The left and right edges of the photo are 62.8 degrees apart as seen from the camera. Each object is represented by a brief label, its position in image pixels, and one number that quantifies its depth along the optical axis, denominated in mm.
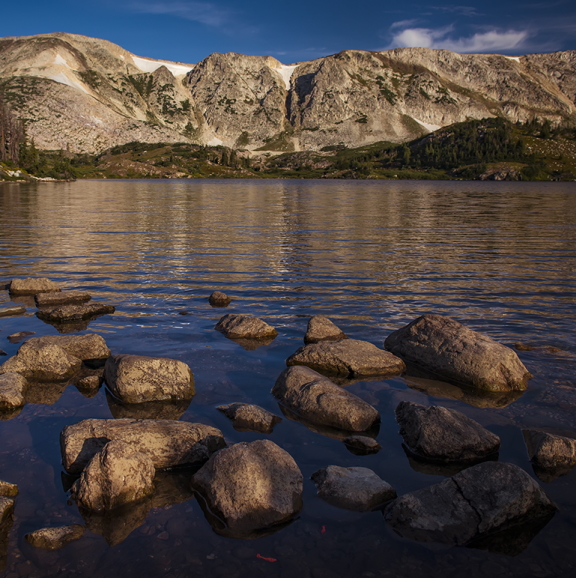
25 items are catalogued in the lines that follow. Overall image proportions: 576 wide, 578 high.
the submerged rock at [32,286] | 21422
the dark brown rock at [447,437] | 9333
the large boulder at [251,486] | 7484
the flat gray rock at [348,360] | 13305
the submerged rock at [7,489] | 7797
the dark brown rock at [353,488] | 7828
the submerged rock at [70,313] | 17750
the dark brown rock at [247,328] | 15961
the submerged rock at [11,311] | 18531
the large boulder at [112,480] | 7766
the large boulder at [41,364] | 12594
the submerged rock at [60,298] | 19609
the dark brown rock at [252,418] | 10250
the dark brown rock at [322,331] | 15617
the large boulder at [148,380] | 11539
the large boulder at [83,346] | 13852
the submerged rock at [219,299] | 20500
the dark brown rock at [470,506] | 7297
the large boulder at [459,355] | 12391
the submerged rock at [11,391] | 10828
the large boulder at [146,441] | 8805
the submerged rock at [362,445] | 9516
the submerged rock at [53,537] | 6848
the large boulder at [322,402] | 10336
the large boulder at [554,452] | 9086
